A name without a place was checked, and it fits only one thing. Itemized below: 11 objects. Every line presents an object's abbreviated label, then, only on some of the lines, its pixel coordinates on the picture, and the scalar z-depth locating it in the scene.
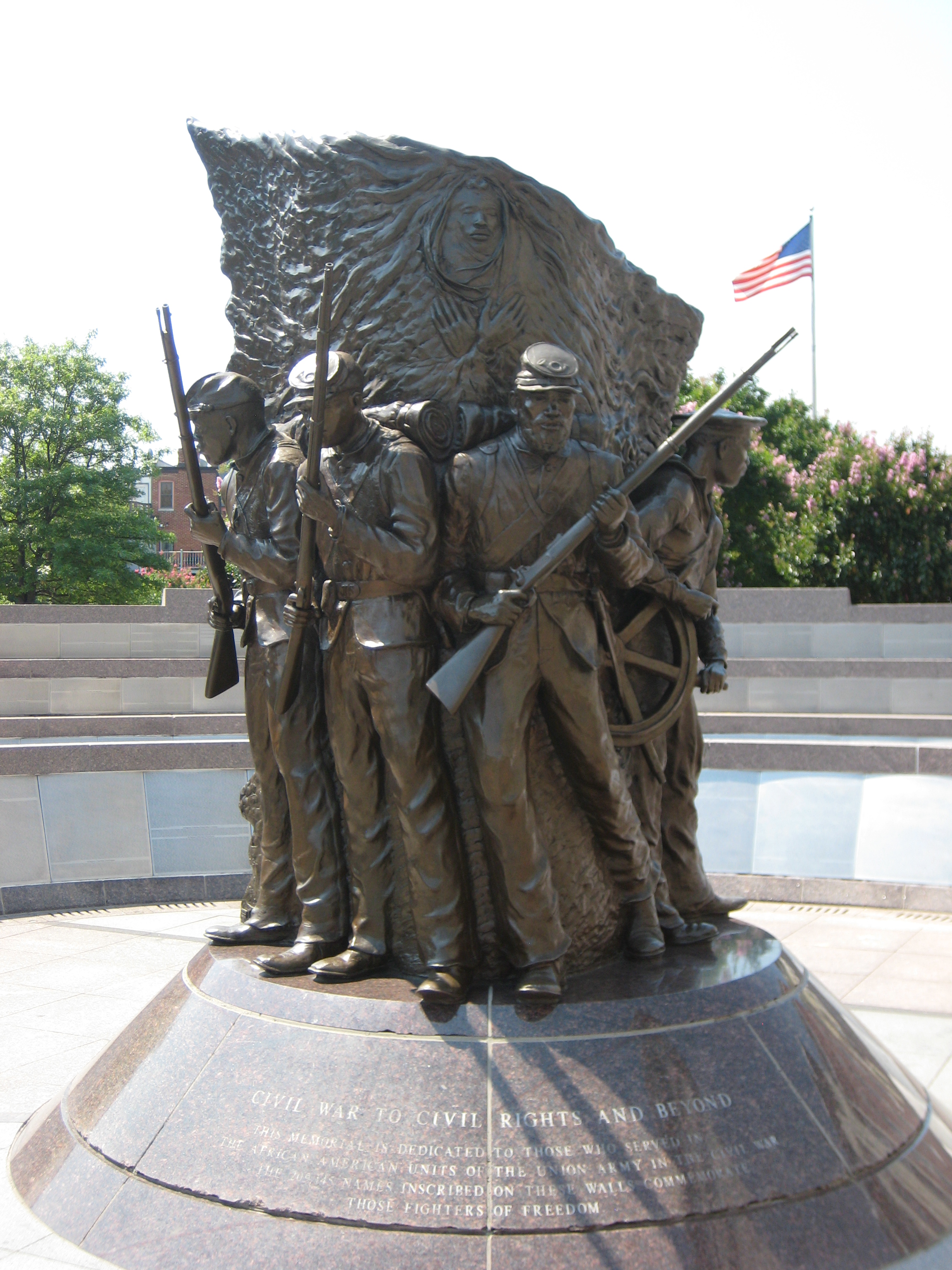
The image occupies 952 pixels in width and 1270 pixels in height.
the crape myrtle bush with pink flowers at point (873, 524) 18.91
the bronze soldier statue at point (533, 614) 4.08
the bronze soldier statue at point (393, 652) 4.11
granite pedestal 3.32
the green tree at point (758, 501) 26.61
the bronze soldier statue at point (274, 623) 4.46
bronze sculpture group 4.10
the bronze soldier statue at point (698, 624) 4.85
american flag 21.14
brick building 53.31
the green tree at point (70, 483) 30.09
